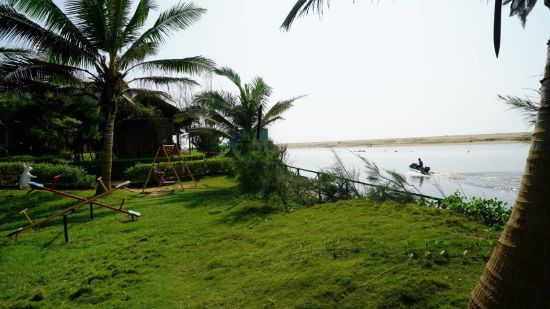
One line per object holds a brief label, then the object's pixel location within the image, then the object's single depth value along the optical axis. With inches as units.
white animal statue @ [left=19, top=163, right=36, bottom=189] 355.9
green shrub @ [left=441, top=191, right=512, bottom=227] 196.0
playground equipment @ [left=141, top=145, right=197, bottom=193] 609.4
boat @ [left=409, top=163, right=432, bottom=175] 853.1
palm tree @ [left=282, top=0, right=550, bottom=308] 65.4
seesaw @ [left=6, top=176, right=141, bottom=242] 289.0
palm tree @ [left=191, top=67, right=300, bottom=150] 741.9
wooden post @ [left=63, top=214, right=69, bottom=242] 284.5
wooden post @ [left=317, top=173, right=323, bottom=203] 349.3
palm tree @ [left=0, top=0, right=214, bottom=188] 406.3
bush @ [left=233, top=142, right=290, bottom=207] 370.8
